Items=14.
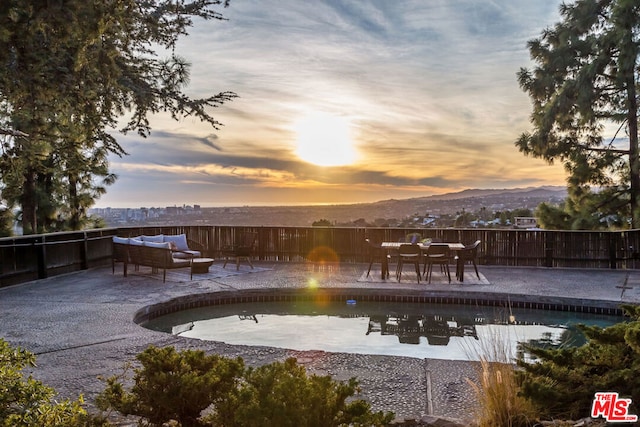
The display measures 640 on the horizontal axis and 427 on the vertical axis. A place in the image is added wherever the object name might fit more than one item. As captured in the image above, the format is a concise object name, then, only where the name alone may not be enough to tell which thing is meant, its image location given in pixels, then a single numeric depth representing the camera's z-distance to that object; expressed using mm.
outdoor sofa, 8930
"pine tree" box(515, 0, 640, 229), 13391
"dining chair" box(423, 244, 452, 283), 8758
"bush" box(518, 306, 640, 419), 2469
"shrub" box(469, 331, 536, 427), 2619
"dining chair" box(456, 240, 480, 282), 8883
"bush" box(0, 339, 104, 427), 2105
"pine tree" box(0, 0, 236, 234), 3746
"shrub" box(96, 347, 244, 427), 2270
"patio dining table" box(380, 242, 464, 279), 9008
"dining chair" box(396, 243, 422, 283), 8594
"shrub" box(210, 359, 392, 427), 1880
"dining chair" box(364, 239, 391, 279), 9242
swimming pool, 5965
